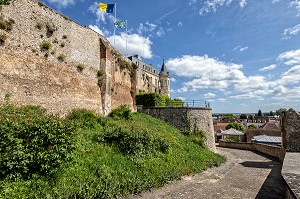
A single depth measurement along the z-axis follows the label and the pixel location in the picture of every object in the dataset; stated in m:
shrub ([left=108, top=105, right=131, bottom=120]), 17.18
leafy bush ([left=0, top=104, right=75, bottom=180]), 6.73
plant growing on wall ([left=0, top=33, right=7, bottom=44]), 10.79
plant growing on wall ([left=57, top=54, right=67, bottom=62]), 14.48
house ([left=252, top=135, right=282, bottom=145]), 22.83
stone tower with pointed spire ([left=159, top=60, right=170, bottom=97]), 45.63
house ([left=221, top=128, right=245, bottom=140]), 33.09
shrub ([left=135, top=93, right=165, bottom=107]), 23.08
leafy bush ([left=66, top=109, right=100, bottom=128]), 13.22
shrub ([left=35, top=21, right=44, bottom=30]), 13.02
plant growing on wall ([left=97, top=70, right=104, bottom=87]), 18.22
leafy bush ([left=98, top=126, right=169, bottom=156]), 11.05
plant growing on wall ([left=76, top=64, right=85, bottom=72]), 16.20
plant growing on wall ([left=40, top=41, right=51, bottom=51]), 13.33
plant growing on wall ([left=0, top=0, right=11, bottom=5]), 10.52
